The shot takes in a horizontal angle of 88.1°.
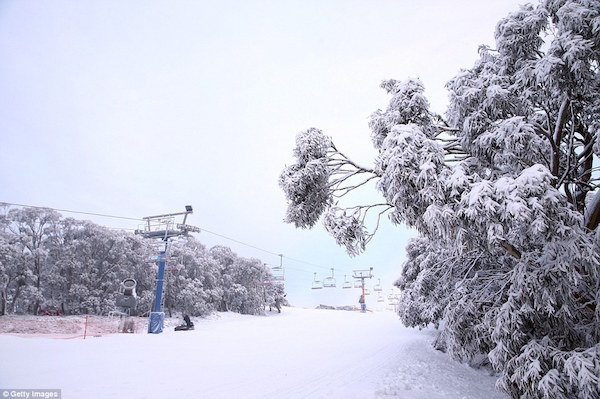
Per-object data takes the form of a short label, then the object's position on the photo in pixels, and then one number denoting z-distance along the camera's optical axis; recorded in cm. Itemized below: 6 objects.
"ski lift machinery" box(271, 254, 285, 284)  3728
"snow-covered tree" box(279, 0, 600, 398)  423
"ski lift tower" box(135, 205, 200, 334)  1856
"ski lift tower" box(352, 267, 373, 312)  4402
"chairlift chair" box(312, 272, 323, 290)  4190
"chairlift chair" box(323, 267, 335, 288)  4125
